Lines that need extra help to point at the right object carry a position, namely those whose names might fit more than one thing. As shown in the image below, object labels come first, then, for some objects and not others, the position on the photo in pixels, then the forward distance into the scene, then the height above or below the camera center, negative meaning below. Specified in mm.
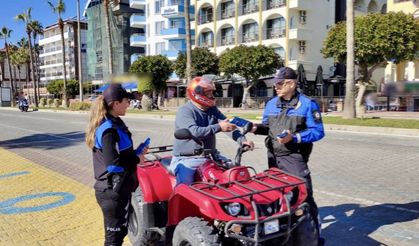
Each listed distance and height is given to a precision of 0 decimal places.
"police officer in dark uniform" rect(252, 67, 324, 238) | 3881 -355
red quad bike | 2965 -911
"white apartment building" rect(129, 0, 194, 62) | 58719 +9624
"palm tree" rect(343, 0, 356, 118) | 18812 +908
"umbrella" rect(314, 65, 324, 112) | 34469 +921
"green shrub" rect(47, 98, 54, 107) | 58188 -1397
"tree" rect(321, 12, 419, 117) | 23125 +2692
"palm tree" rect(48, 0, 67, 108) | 50312 +9949
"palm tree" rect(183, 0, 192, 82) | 27688 +3493
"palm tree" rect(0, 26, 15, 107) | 72625 +10443
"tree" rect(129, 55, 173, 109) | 45825 +2471
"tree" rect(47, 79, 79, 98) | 72044 +730
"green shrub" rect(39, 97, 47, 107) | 61469 -1467
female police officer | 3273 -549
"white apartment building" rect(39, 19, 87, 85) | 95875 +9686
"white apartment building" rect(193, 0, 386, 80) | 43972 +7370
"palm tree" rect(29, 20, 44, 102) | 60156 +9412
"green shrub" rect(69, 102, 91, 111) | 40556 -1405
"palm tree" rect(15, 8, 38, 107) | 59594 +10630
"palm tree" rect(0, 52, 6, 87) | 88406 +6882
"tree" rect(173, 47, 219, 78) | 44000 +3124
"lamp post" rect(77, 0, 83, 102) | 43812 +2173
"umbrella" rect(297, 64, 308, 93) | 29694 +1016
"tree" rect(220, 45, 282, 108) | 38562 +2630
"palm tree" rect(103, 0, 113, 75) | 33875 +5633
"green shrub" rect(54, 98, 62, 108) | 54647 -1458
